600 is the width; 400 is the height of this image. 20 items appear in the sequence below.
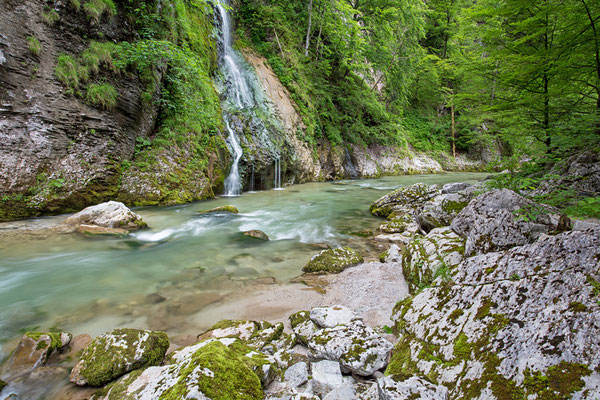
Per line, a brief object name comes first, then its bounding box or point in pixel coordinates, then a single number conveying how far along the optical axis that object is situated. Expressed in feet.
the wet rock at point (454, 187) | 28.17
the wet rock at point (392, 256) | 14.76
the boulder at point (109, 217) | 20.11
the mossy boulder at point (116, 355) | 7.30
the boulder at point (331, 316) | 8.29
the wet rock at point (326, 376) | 6.13
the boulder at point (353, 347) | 6.43
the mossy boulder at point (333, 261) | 14.55
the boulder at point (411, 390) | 4.63
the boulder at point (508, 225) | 8.27
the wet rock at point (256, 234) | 20.67
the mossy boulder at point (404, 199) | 26.78
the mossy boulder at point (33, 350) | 7.89
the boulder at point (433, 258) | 9.39
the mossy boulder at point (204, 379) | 5.39
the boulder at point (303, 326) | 8.04
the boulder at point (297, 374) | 6.42
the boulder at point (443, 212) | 15.55
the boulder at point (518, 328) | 4.09
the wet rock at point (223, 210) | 26.48
